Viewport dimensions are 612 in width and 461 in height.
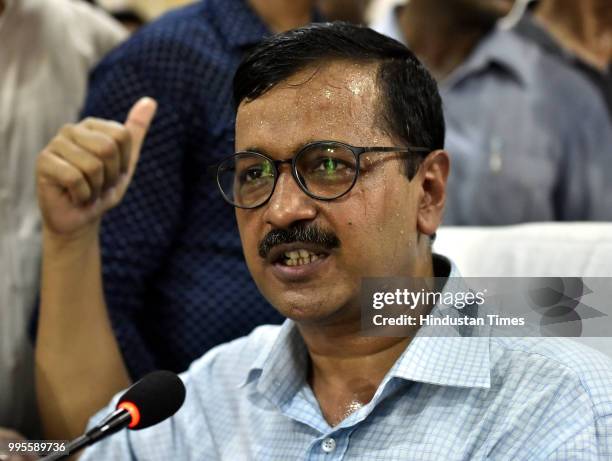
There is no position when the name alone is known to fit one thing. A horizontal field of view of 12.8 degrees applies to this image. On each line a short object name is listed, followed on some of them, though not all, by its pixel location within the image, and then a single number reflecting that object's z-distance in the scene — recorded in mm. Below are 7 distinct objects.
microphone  2016
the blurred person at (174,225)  2432
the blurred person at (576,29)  2799
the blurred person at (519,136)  2682
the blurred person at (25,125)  2465
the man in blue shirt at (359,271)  2065
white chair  2319
